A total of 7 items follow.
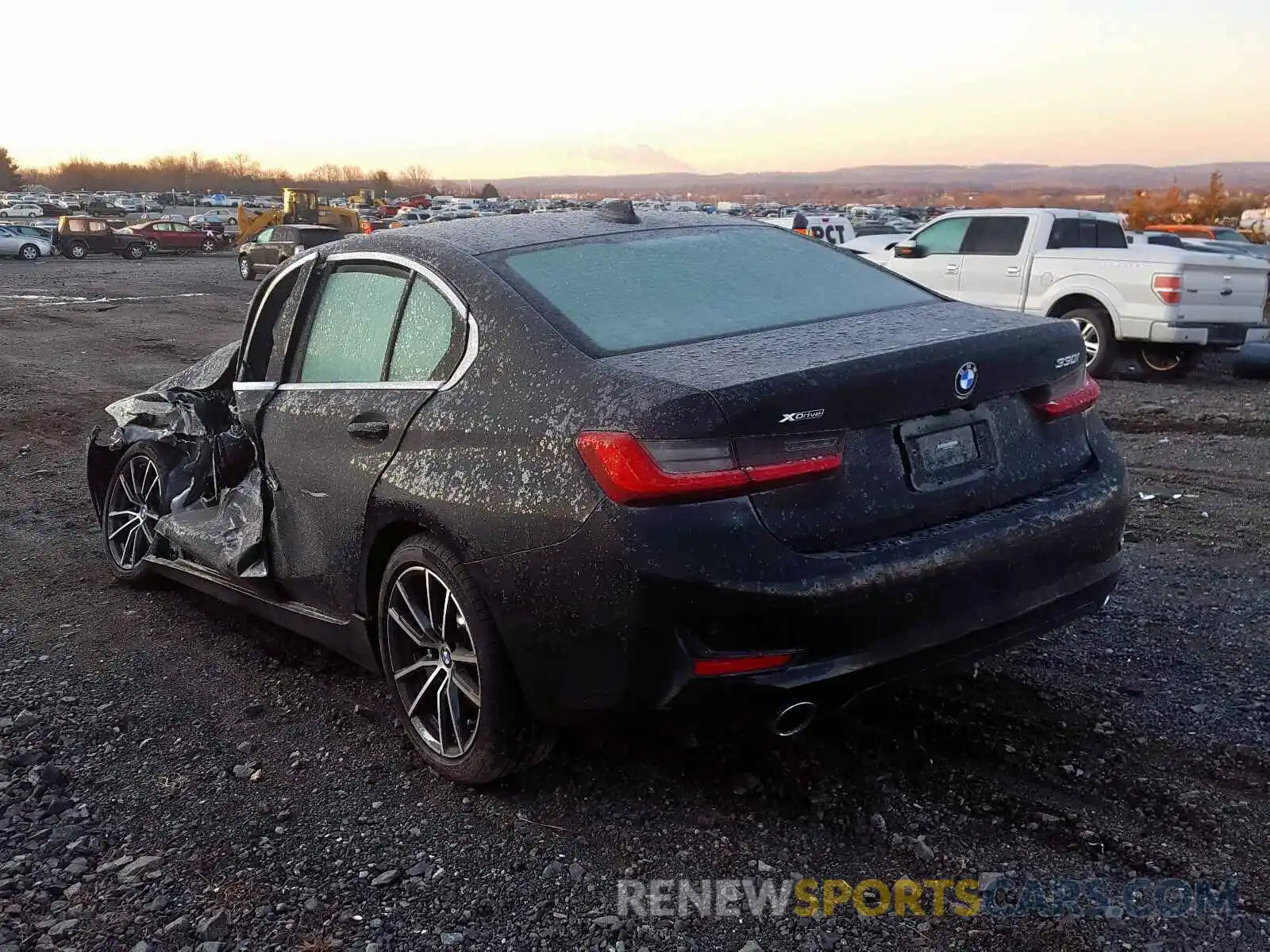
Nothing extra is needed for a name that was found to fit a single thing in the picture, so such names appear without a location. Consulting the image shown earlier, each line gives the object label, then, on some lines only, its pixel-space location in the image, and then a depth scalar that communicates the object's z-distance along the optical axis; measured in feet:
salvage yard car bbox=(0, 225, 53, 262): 126.21
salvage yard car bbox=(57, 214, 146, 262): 134.72
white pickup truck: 37.29
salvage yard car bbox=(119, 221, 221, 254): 142.00
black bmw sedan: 9.34
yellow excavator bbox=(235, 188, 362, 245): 140.56
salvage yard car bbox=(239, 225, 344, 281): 95.81
